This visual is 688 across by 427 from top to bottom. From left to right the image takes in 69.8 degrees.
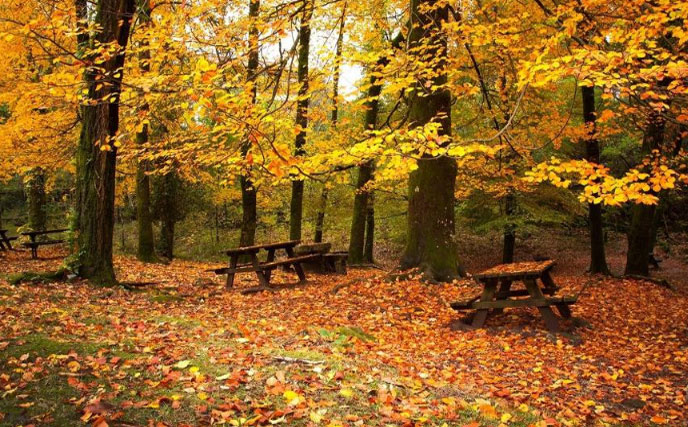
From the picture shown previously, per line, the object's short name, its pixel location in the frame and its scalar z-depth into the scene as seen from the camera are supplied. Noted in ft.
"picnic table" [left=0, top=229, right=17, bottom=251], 45.89
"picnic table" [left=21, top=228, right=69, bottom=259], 41.39
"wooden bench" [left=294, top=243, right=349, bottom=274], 38.22
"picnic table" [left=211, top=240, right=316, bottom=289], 30.89
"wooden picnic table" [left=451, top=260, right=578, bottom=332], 21.93
